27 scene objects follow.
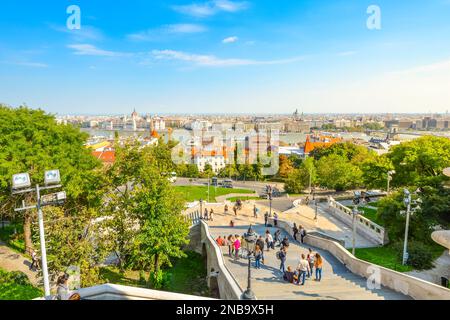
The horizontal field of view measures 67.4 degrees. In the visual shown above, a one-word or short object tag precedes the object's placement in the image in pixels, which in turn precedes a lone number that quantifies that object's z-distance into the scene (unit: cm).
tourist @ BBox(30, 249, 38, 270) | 1541
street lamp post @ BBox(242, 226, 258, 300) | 817
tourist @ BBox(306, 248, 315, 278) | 1114
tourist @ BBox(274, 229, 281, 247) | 1561
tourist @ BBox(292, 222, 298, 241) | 1636
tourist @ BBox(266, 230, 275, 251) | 1478
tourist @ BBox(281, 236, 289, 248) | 1346
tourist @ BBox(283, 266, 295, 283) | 1079
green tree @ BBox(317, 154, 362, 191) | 3762
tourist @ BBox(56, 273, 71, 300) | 676
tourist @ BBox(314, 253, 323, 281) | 1070
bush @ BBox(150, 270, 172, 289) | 1563
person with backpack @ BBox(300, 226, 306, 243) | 1587
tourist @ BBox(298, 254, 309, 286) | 1031
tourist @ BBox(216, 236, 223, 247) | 1566
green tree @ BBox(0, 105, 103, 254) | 1614
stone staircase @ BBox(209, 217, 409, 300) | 949
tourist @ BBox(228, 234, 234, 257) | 1415
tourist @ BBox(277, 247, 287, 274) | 1166
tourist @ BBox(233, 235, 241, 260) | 1353
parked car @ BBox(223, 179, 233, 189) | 4572
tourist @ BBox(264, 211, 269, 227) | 1968
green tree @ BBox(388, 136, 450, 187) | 2269
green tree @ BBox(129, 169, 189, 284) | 1540
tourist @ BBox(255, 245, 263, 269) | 1229
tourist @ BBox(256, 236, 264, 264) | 1293
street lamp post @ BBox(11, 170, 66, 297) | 805
